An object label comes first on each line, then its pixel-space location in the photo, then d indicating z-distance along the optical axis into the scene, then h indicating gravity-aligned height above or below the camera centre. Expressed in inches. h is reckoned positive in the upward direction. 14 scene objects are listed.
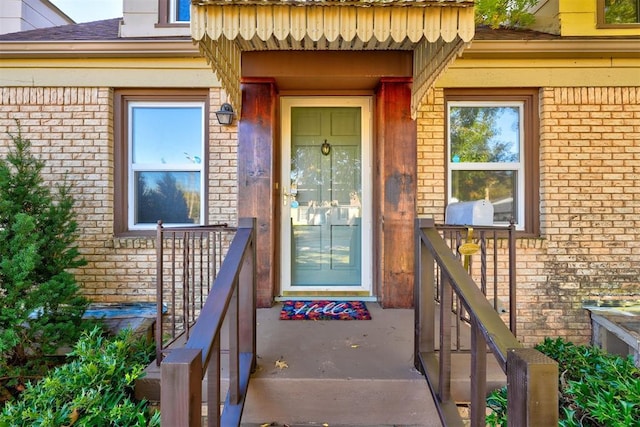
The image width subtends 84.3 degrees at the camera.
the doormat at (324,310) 122.0 -35.3
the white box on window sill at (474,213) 111.3 +0.4
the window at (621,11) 148.6 +85.6
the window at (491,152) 146.2 +25.8
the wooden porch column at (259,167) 132.1 +17.5
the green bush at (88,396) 78.4 -43.3
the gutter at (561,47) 136.5 +65.0
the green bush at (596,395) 74.9 -42.3
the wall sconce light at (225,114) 136.6 +38.4
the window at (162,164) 146.4 +20.4
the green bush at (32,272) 102.0 -18.3
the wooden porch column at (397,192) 131.7 +8.2
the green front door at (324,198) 148.4 +6.6
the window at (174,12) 146.3 +84.2
